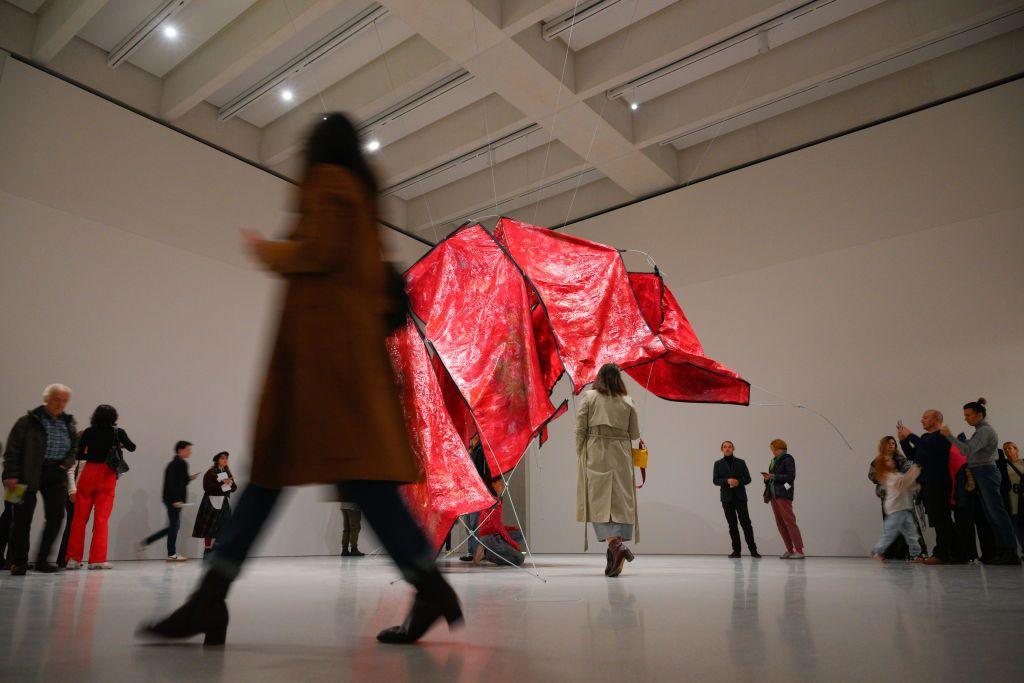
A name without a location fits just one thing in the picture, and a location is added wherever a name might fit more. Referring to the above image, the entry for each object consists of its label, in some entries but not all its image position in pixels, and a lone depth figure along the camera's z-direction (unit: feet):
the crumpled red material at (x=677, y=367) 16.83
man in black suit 32.24
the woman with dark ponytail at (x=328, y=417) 6.39
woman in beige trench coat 17.12
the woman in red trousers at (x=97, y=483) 21.91
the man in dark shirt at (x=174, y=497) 28.45
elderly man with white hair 17.76
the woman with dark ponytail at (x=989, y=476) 22.39
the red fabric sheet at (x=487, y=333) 15.48
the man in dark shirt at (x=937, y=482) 24.79
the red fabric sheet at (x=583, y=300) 15.85
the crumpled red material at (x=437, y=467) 15.16
